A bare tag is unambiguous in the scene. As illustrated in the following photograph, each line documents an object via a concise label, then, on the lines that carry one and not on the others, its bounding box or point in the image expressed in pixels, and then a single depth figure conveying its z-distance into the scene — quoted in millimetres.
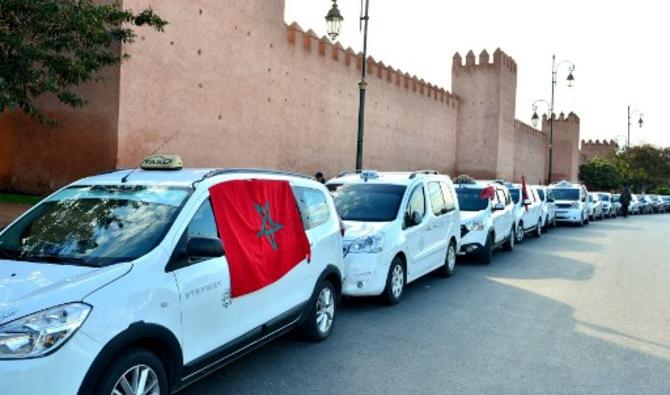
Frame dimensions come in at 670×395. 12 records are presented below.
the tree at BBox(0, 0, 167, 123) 8594
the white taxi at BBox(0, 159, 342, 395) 3059
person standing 39028
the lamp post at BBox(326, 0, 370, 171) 15023
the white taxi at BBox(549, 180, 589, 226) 25969
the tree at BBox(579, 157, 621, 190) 67938
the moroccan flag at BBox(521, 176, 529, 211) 18288
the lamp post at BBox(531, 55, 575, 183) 35156
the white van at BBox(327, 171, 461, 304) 7559
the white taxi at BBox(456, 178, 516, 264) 12227
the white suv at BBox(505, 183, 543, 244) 17234
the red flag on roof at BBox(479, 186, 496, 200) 13371
